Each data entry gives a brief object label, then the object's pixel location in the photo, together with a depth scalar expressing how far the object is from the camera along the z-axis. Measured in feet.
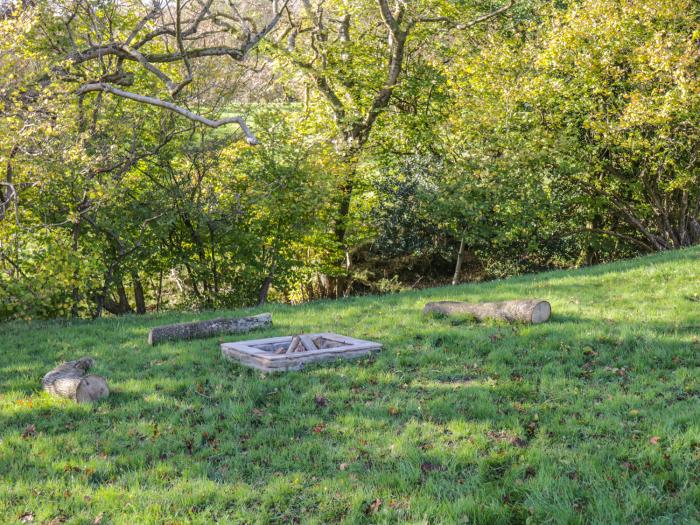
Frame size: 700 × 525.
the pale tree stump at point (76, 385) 24.07
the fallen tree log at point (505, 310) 31.40
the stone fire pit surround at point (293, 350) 26.91
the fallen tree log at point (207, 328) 33.86
